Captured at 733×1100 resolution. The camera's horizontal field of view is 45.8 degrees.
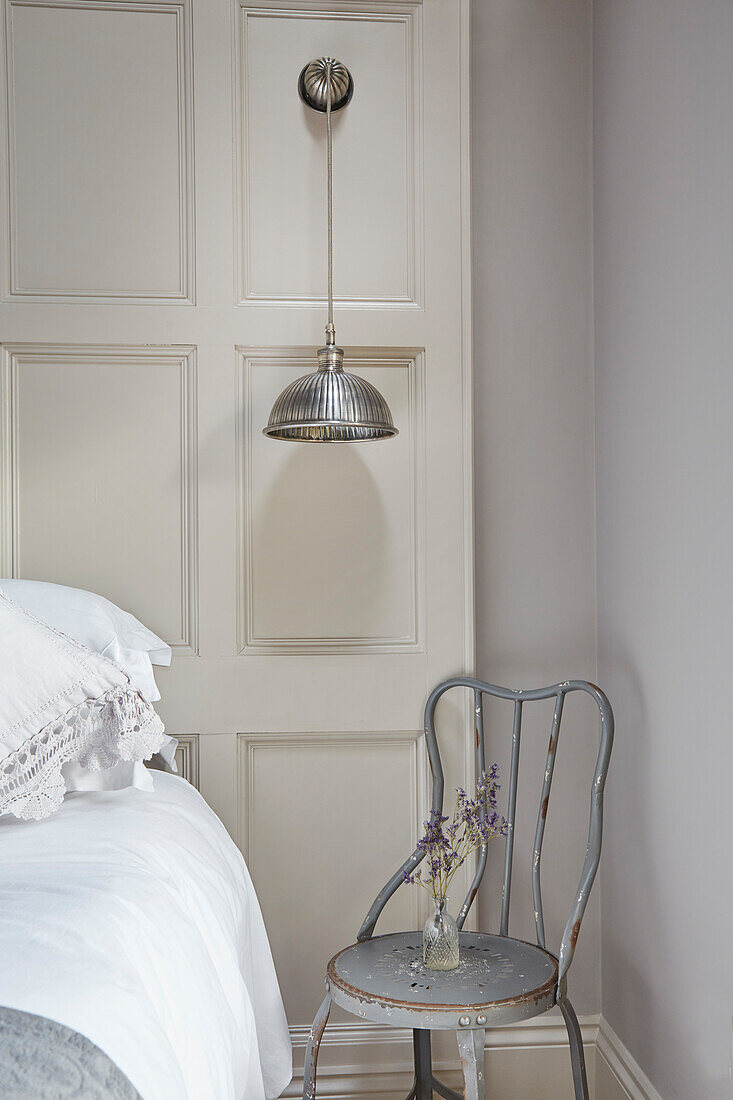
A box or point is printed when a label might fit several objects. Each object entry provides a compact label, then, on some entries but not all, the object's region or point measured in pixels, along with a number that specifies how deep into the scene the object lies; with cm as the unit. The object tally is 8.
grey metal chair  134
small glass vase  148
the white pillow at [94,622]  148
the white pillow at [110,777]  131
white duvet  74
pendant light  154
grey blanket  63
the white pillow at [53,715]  115
